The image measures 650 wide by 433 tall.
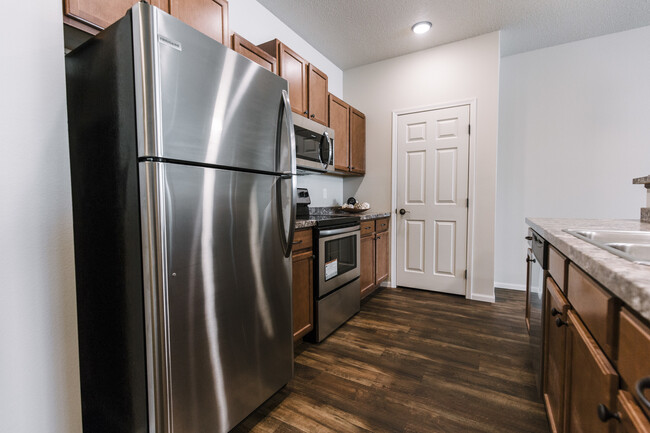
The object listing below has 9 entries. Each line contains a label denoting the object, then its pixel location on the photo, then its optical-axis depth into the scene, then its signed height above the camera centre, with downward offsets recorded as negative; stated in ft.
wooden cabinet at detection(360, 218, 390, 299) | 9.61 -1.78
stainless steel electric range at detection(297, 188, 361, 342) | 6.98 -1.75
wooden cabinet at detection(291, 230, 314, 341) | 6.35 -1.89
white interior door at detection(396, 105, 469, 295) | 10.42 +0.19
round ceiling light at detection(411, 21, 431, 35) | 9.07 +5.51
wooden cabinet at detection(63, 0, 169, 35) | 3.59 +2.43
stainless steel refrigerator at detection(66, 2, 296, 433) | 3.16 -0.21
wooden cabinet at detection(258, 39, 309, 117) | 7.25 +3.47
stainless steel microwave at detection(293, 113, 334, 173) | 7.85 +1.69
